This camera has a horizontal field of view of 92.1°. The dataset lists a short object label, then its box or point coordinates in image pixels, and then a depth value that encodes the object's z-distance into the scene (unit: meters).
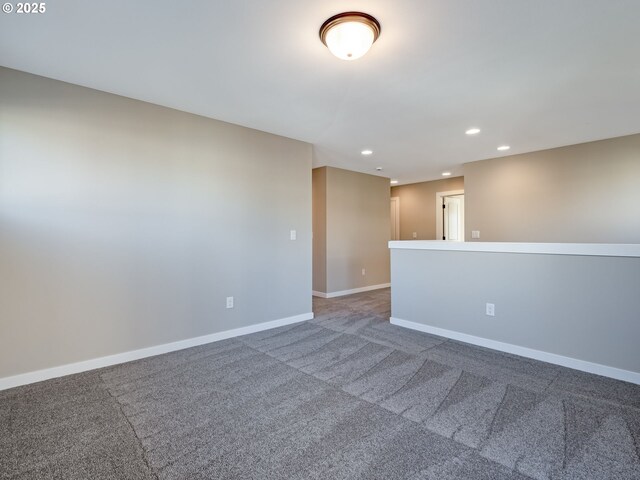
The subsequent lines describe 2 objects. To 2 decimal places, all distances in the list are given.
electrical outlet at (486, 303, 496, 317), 3.27
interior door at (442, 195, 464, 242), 7.17
